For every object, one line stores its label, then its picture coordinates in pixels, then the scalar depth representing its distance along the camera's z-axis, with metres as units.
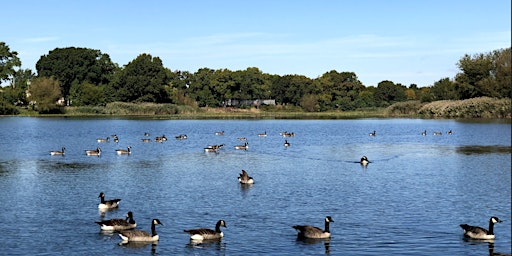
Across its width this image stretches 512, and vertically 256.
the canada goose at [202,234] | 21.78
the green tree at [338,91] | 180.50
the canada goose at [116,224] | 23.17
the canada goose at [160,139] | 69.56
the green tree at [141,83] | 151.38
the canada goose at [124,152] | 55.03
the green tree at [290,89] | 182.38
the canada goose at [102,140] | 68.63
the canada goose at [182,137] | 72.64
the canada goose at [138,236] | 21.80
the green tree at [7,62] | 149.50
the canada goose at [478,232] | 22.14
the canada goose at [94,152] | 53.00
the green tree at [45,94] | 138.75
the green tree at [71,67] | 167.50
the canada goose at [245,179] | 34.81
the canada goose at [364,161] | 45.66
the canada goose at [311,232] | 22.34
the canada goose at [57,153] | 52.74
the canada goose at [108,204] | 27.38
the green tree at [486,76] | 122.00
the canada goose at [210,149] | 56.44
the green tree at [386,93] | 197.07
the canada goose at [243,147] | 59.92
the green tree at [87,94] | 155.38
